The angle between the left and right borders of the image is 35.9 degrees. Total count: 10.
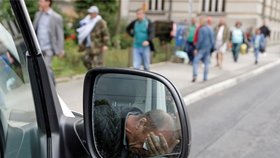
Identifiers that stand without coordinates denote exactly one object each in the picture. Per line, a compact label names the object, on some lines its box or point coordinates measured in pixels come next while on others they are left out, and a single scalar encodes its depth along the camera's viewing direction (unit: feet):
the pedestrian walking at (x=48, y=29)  24.31
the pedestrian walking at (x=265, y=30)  74.22
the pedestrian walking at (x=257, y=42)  57.96
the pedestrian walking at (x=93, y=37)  32.60
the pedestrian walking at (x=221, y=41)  50.01
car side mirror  5.58
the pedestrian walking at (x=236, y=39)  57.21
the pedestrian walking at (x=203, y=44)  36.50
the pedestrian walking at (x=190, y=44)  49.84
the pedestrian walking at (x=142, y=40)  31.81
